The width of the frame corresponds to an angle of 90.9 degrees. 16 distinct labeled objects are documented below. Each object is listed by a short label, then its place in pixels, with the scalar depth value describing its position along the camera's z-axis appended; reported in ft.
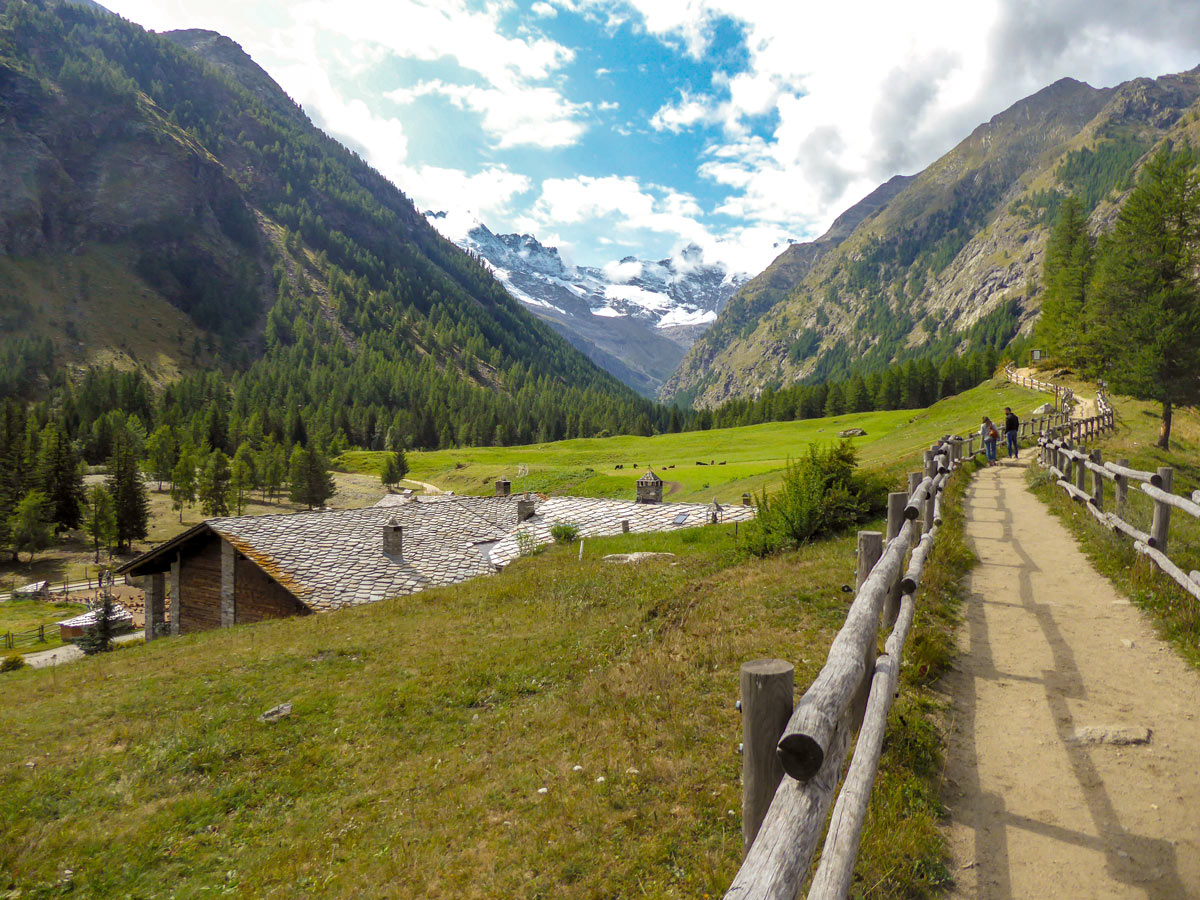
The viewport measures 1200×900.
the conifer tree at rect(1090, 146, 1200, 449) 110.11
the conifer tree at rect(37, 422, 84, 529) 286.05
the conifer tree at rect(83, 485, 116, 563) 270.05
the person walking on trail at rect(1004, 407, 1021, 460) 99.55
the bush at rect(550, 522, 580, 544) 103.86
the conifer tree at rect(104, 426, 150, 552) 277.85
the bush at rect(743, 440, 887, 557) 56.29
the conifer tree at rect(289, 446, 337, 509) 346.54
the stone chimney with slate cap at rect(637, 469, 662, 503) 139.64
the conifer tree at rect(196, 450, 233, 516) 336.59
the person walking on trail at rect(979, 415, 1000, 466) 99.09
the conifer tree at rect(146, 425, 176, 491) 397.19
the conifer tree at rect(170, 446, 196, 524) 342.85
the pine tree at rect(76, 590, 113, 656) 138.62
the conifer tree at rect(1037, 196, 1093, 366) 195.52
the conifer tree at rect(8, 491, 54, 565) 249.34
